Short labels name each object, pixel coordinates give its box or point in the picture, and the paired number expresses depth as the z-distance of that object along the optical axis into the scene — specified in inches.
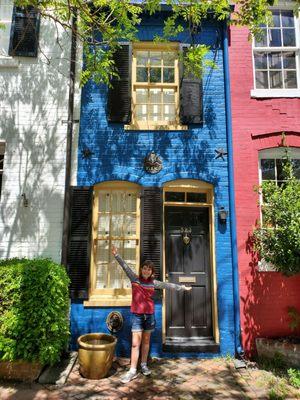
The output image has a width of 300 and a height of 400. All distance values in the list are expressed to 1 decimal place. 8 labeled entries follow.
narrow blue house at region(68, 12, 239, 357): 249.9
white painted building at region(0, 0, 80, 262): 257.8
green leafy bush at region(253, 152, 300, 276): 220.4
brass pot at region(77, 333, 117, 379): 202.8
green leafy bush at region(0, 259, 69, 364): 197.6
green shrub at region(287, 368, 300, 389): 199.0
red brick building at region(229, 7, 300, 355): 249.1
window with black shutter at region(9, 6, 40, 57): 282.3
